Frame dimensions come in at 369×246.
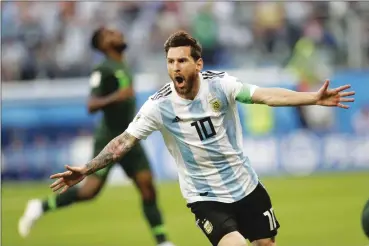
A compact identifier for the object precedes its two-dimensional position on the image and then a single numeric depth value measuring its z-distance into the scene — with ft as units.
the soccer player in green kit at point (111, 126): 65.92
